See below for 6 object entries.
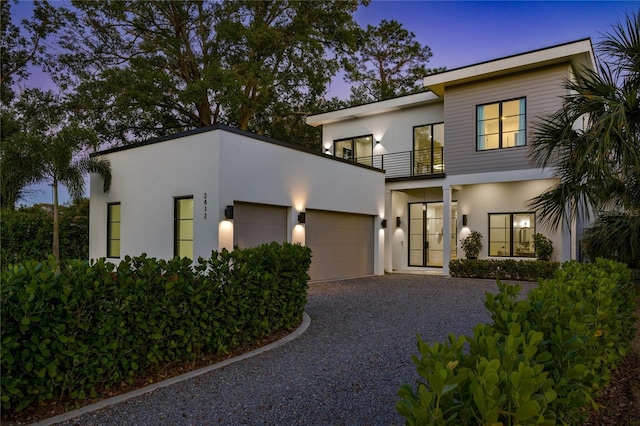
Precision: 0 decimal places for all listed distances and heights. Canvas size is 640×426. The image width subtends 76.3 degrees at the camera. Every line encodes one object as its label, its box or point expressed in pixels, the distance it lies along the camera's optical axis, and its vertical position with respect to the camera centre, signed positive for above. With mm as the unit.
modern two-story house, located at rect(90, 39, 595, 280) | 9148 +1167
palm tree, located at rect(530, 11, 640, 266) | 4941 +1169
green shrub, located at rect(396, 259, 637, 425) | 1385 -578
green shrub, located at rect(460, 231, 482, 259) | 13727 -664
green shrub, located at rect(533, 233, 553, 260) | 12445 -652
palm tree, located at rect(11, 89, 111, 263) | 10367 +1664
